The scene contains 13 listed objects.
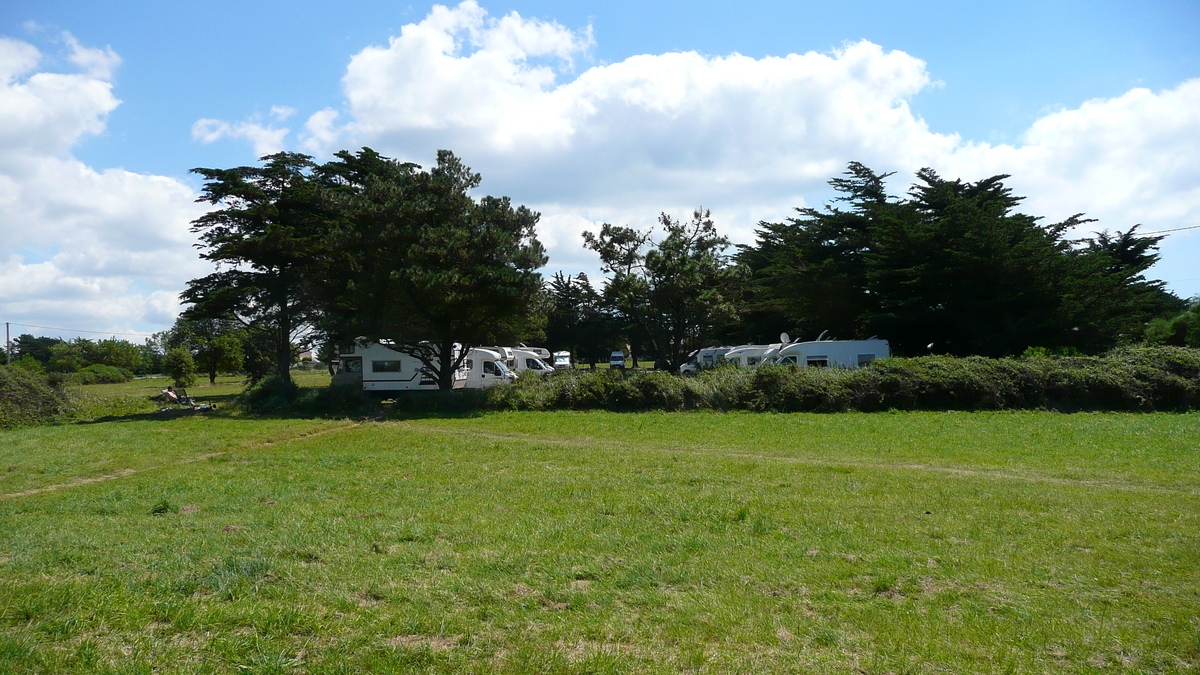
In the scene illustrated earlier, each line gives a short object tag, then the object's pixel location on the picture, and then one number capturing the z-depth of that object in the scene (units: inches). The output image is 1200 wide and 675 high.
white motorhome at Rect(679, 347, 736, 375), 1089.8
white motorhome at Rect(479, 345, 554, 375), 1387.8
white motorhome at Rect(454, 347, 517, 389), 1246.3
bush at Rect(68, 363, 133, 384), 2190.0
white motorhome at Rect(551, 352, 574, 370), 2037.8
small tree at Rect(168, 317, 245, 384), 1770.4
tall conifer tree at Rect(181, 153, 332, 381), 1232.8
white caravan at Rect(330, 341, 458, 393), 1186.6
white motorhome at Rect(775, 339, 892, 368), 1101.1
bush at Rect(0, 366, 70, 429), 828.6
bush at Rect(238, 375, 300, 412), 961.5
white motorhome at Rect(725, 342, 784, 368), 1181.7
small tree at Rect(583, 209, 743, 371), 1111.6
